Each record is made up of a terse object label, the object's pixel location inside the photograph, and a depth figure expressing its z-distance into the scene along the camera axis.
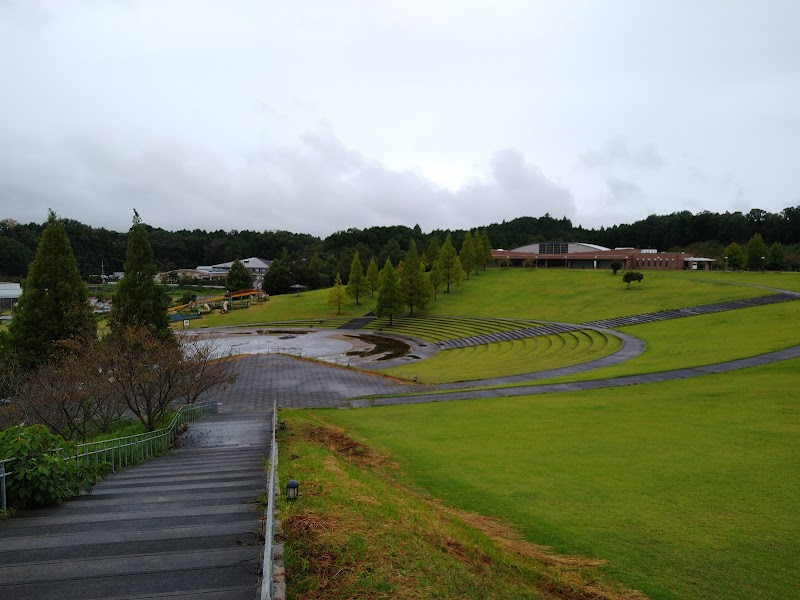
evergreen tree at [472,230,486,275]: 77.44
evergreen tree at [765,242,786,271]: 73.75
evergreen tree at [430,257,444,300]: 62.03
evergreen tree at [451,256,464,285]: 65.62
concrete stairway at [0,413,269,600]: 4.24
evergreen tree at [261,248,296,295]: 79.38
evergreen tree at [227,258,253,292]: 81.56
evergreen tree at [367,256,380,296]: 65.68
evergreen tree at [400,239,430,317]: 55.75
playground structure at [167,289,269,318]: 63.52
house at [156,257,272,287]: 113.85
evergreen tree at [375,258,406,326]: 53.31
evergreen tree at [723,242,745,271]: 74.69
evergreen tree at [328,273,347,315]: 58.50
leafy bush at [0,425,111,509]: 6.48
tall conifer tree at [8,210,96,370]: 22.48
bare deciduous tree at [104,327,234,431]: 14.56
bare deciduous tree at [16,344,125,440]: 14.07
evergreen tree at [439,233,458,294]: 65.38
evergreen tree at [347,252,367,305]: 62.25
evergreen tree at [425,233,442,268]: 76.36
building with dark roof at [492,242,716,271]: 79.12
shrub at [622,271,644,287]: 56.34
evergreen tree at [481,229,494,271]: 79.17
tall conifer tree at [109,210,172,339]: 26.27
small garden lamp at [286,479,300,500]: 6.38
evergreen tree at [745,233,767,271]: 72.25
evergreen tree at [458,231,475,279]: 73.31
